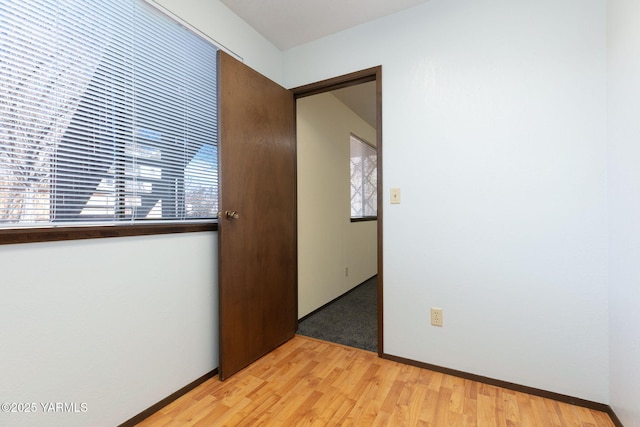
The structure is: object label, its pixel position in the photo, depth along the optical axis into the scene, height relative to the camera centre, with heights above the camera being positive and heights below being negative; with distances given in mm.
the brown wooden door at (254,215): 1722 -10
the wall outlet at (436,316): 1827 -681
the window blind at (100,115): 1048 +466
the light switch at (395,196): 1947 +118
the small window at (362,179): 4105 +520
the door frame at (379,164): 2000 +351
